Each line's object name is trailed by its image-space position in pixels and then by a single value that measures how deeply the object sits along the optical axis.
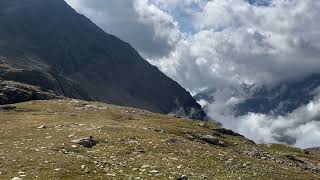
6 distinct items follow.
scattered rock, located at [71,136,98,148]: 34.14
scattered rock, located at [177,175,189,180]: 24.99
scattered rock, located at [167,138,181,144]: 41.20
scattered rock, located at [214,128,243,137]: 78.92
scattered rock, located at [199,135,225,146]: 54.54
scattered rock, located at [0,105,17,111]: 73.82
